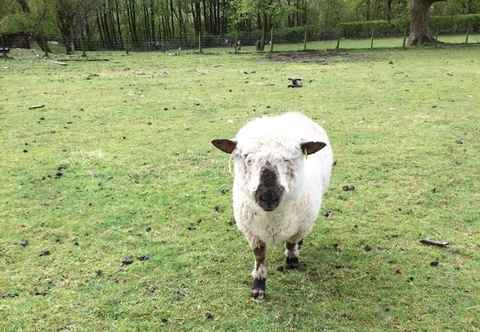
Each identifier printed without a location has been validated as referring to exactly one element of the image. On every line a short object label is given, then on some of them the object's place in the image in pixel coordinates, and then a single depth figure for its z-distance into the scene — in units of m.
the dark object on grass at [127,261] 4.89
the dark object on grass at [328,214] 5.97
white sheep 3.55
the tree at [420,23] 32.00
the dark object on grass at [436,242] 5.14
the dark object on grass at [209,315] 4.02
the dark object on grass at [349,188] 6.73
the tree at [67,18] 33.47
